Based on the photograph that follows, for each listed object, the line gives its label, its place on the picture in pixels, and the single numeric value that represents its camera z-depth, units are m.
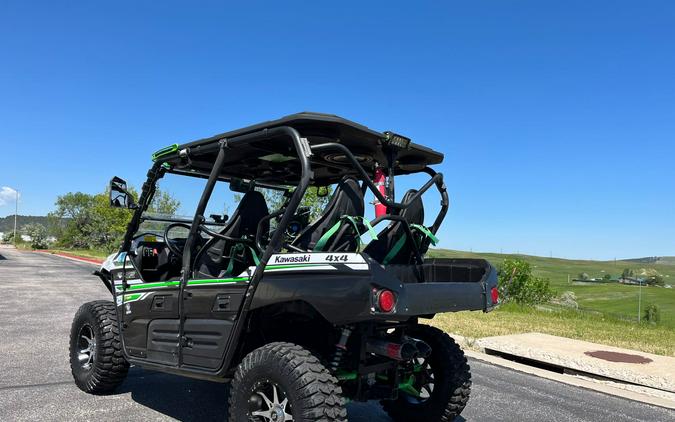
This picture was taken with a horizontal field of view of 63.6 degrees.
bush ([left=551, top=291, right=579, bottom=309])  34.50
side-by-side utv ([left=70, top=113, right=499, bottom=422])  3.26
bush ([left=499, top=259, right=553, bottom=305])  22.77
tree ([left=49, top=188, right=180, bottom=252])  74.38
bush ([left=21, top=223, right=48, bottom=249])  80.01
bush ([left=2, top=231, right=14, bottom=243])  111.57
